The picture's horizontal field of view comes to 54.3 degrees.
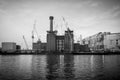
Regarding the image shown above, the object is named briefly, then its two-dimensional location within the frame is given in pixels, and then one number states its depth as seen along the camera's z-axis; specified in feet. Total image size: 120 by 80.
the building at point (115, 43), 632.87
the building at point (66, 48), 650.43
